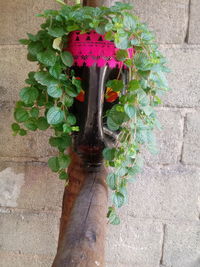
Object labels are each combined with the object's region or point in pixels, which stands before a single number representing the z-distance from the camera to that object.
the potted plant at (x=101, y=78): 0.56
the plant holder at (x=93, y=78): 0.58
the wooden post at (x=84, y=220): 0.44
